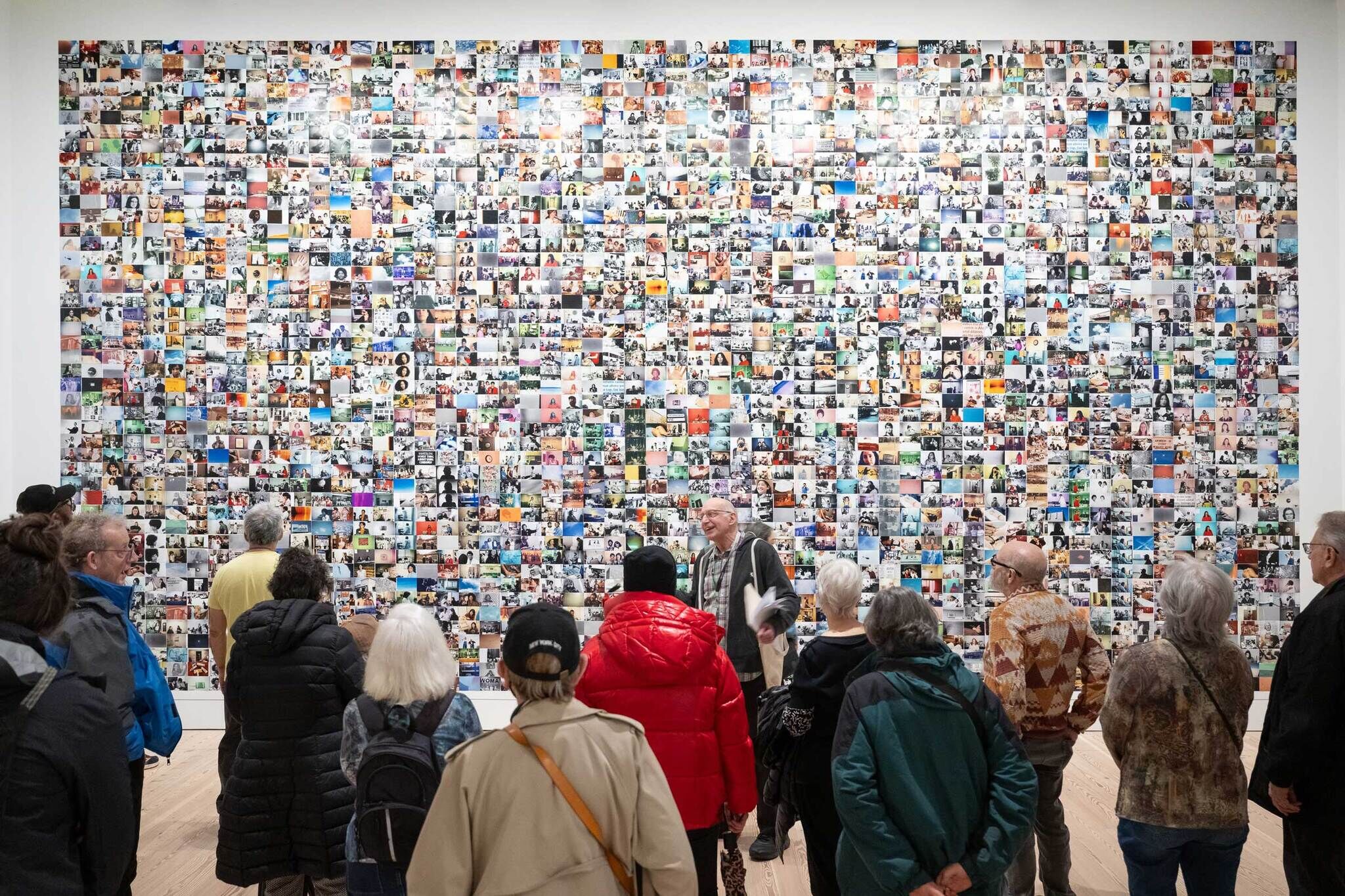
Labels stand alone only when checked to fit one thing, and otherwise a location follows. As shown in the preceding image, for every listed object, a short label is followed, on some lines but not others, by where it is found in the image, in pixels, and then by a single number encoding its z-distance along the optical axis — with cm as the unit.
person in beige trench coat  230
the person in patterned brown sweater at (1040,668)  416
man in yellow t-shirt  532
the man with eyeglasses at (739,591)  542
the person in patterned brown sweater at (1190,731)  356
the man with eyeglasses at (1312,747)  339
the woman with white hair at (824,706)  367
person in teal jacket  287
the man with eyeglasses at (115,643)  356
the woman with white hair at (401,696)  305
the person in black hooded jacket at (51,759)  232
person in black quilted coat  366
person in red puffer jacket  358
